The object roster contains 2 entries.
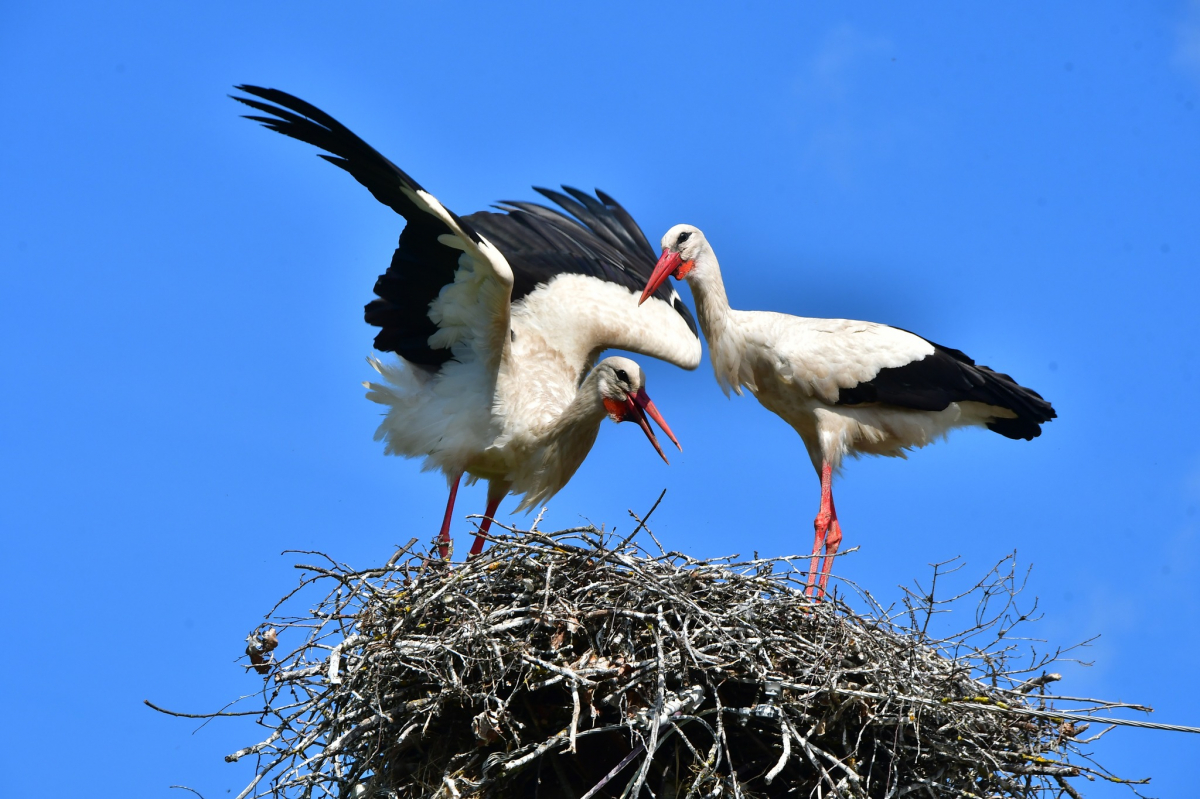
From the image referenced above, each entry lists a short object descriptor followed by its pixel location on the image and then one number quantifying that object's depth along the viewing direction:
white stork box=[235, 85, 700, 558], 11.60
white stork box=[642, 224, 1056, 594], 13.02
